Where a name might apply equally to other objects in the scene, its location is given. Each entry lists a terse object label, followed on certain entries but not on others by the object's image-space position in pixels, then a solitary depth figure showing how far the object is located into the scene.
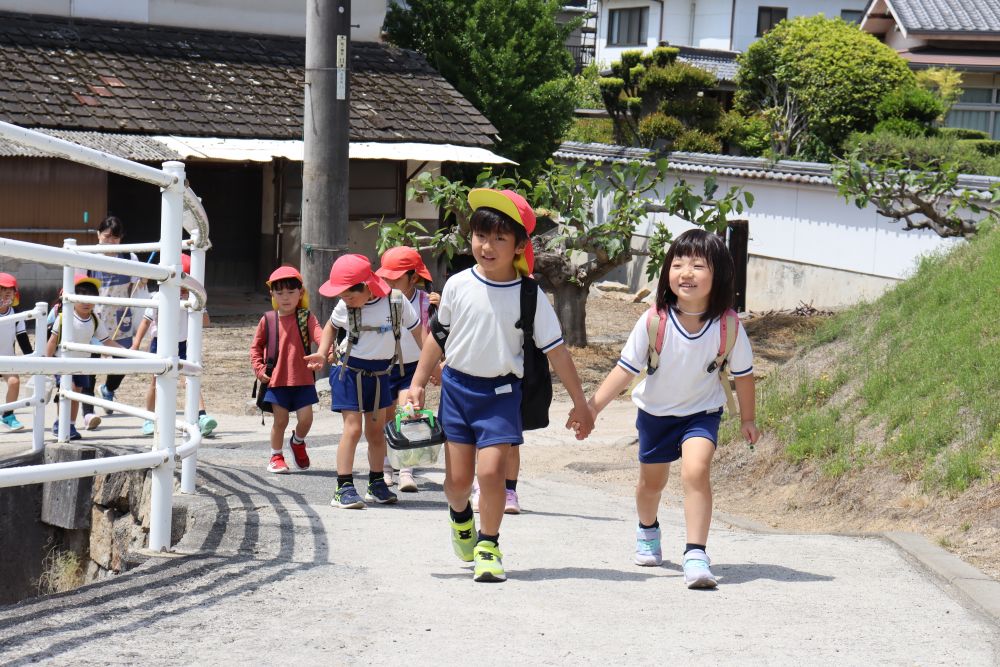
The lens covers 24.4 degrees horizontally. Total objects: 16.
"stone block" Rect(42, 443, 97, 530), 12.69
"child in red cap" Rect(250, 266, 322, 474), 14.17
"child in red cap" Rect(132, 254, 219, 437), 16.29
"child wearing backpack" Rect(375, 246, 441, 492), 12.80
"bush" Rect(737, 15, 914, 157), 46.60
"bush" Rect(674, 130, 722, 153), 49.34
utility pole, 20.15
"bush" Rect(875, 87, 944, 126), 45.04
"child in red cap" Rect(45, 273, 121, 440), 15.94
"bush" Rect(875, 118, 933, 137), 43.36
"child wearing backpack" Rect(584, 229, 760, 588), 9.08
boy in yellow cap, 9.02
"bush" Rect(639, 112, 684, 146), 50.48
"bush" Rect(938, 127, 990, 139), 46.24
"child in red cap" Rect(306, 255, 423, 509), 12.27
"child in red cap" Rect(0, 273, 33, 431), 16.53
